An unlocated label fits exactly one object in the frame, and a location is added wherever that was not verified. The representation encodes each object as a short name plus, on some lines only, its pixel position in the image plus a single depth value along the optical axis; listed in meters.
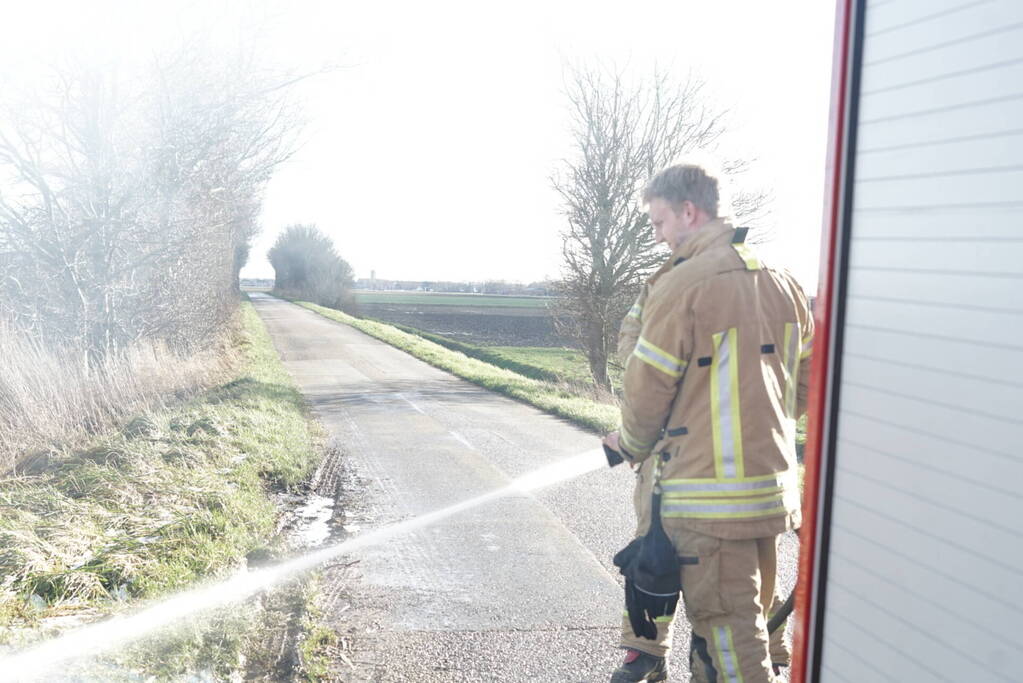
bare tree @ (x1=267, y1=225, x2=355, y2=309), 67.44
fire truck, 1.60
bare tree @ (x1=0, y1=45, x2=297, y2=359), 11.12
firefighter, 2.83
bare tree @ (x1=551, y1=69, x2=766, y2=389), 19.22
